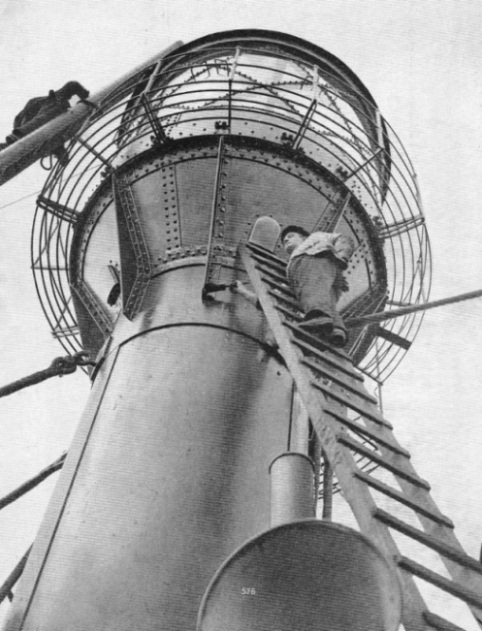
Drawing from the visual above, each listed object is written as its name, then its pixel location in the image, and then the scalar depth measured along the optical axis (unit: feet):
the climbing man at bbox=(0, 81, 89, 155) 30.91
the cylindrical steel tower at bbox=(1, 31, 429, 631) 15.53
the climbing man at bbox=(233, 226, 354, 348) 18.80
